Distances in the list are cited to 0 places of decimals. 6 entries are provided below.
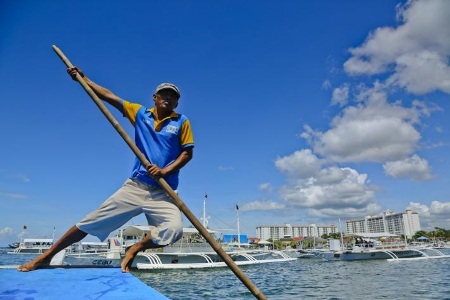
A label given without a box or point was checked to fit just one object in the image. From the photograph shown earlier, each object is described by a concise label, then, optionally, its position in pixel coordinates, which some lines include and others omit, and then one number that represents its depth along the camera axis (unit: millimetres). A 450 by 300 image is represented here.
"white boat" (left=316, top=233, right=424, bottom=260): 39031
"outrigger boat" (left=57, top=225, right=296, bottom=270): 24203
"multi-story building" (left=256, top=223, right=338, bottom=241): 188375
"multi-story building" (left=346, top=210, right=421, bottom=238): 153375
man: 3100
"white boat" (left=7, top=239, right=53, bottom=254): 65250
